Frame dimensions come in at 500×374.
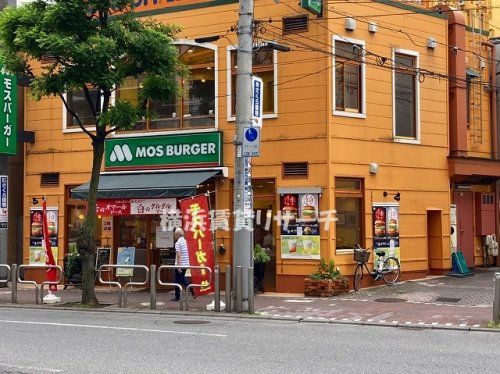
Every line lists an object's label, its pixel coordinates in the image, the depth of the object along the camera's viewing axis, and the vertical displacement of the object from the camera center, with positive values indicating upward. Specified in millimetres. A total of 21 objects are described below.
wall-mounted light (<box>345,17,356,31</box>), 18719 +5482
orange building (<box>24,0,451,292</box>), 18375 +2348
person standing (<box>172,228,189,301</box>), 16953 -708
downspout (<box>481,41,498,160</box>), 23984 +4277
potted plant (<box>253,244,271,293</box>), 18047 -939
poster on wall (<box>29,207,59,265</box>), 21859 -191
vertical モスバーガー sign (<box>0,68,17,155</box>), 21000 +3524
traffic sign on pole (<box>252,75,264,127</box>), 15719 +2922
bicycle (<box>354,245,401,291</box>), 18219 -1091
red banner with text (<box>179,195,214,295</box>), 16453 -137
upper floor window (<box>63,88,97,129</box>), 21703 +3777
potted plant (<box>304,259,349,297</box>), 17406 -1377
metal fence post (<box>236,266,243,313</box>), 15062 -1252
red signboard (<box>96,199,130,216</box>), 19688 +615
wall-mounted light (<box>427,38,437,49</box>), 20844 +5505
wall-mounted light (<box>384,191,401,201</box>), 19562 +913
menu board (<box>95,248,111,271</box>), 20844 -848
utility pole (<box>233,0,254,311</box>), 15250 +1668
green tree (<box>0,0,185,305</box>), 15281 +3947
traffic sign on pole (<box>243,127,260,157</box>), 15148 +1867
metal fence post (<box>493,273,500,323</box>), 12812 -1461
